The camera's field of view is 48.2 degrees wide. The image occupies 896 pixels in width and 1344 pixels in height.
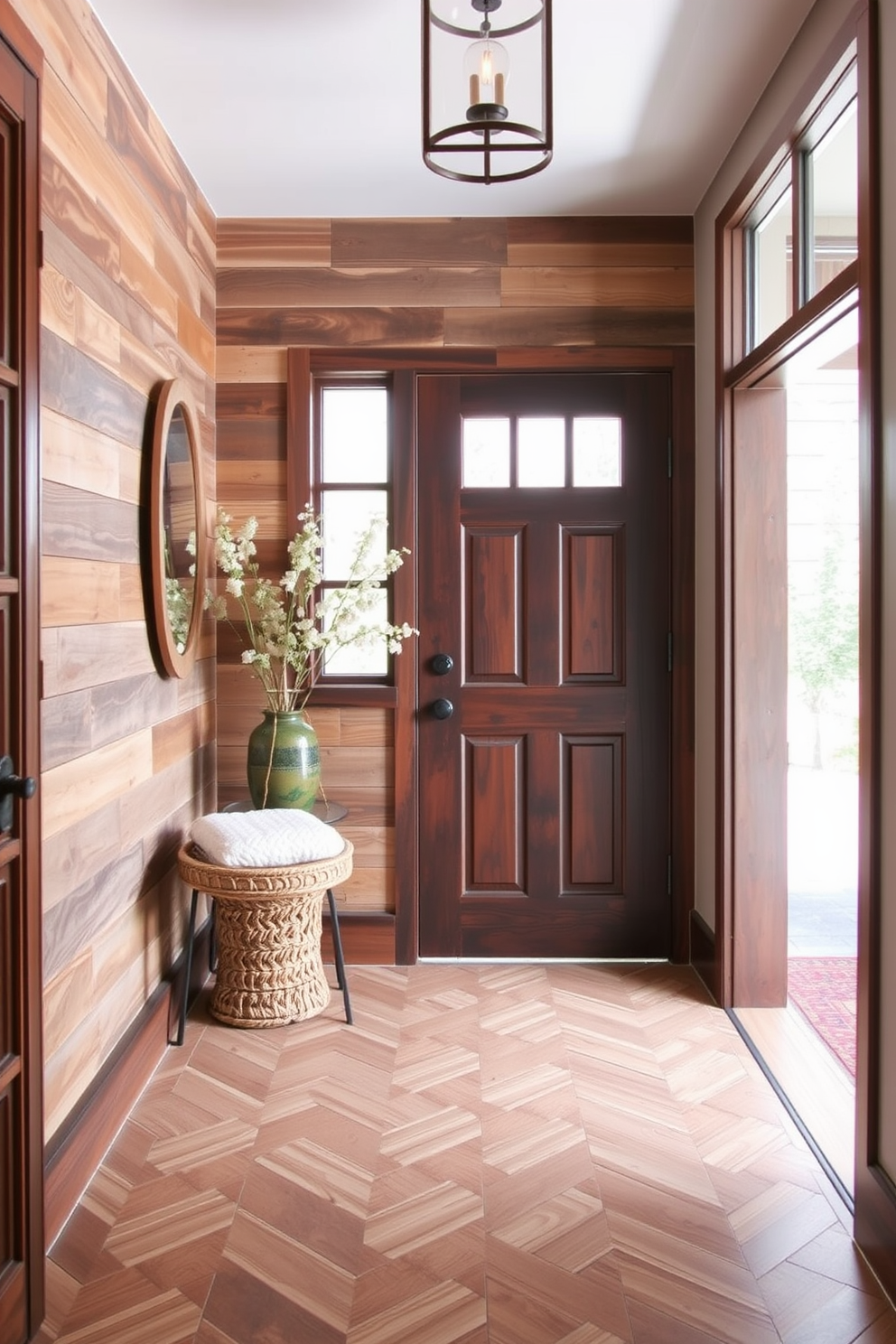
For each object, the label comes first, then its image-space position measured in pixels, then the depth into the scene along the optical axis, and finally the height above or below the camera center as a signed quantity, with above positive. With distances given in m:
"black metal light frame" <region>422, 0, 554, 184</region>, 1.95 +1.06
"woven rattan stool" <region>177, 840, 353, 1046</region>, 2.75 -0.84
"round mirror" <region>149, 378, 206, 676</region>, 2.65 +0.36
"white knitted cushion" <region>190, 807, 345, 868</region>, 2.74 -0.52
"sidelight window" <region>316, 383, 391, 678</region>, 3.54 +0.63
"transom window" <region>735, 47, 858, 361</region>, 2.18 +1.09
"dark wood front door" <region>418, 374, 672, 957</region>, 3.48 -0.05
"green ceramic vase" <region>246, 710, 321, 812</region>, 3.13 -0.35
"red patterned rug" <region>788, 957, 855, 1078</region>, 2.89 -1.11
